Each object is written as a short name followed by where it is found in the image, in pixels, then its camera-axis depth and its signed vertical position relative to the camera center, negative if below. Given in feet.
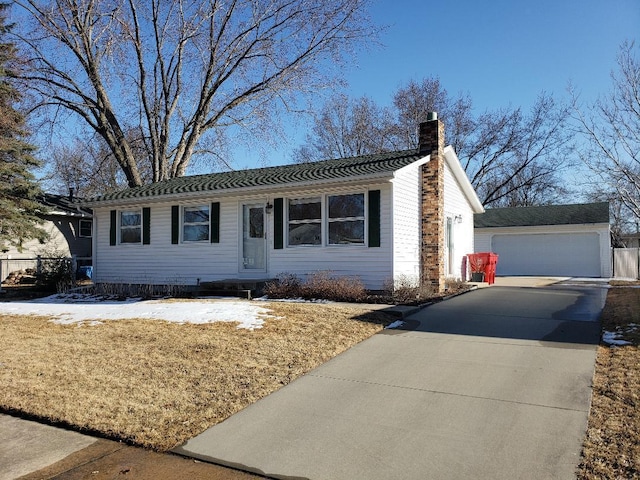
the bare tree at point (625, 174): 33.94 +5.80
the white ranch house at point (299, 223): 37.47 +2.89
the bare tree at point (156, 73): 64.54 +27.96
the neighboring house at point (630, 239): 123.48 +3.65
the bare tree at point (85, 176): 115.85 +21.32
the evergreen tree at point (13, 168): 57.81 +11.26
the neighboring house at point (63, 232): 71.97 +4.00
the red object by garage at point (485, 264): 52.28 -1.25
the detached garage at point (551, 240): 69.09 +2.04
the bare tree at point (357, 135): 106.93 +28.38
